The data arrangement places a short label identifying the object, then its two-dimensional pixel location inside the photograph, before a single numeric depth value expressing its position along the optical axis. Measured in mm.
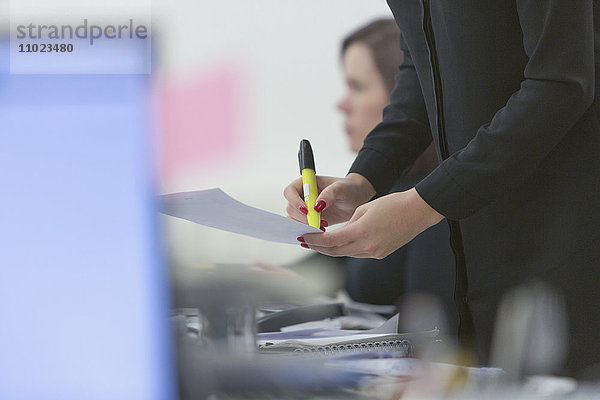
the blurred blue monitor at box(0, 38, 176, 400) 1498
